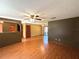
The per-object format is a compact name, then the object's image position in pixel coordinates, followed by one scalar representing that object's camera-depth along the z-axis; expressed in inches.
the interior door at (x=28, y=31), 275.9
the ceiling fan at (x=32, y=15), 107.4
